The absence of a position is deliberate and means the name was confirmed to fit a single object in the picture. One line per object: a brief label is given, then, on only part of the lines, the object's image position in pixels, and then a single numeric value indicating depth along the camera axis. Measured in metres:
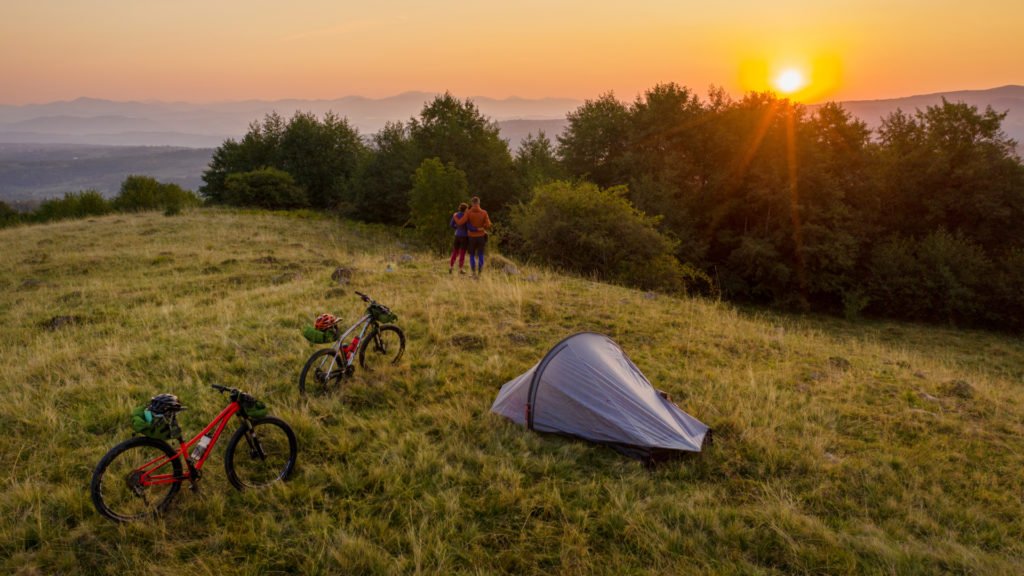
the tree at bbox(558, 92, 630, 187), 41.19
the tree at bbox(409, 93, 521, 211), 42.91
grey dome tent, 6.58
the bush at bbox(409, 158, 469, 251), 29.42
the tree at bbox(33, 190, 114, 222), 40.28
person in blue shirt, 15.63
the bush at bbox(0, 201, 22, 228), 37.81
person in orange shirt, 15.41
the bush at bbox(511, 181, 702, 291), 23.09
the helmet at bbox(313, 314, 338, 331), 6.96
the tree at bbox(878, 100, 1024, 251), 32.69
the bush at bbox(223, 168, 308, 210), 44.38
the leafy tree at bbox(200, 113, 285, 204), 55.22
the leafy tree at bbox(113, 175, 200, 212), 42.19
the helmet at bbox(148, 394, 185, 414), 4.85
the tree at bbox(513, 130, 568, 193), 41.15
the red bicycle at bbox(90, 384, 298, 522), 4.96
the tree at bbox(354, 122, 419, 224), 44.31
